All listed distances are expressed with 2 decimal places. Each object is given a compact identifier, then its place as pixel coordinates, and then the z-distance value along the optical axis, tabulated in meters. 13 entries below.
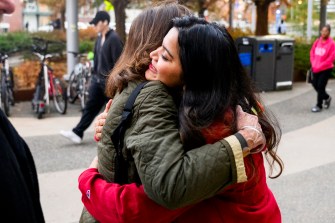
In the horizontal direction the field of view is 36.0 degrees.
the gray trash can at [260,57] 13.27
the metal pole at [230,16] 22.57
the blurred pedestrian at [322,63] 10.42
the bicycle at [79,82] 10.37
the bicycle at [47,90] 9.62
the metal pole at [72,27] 11.72
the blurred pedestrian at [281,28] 32.94
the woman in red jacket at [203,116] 1.63
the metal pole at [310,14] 23.48
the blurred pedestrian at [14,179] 1.30
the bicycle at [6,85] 9.32
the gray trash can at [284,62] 13.62
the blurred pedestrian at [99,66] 7.01
